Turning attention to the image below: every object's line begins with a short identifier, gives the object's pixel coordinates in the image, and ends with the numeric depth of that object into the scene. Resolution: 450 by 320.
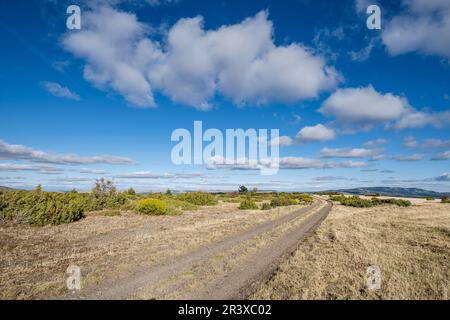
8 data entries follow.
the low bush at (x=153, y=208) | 31.55
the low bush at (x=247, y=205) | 43.97
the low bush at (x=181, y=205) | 40.19
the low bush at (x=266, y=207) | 44.78
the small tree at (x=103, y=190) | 37.38
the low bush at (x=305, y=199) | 69.56
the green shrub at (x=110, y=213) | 29.28
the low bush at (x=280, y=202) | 52.09
